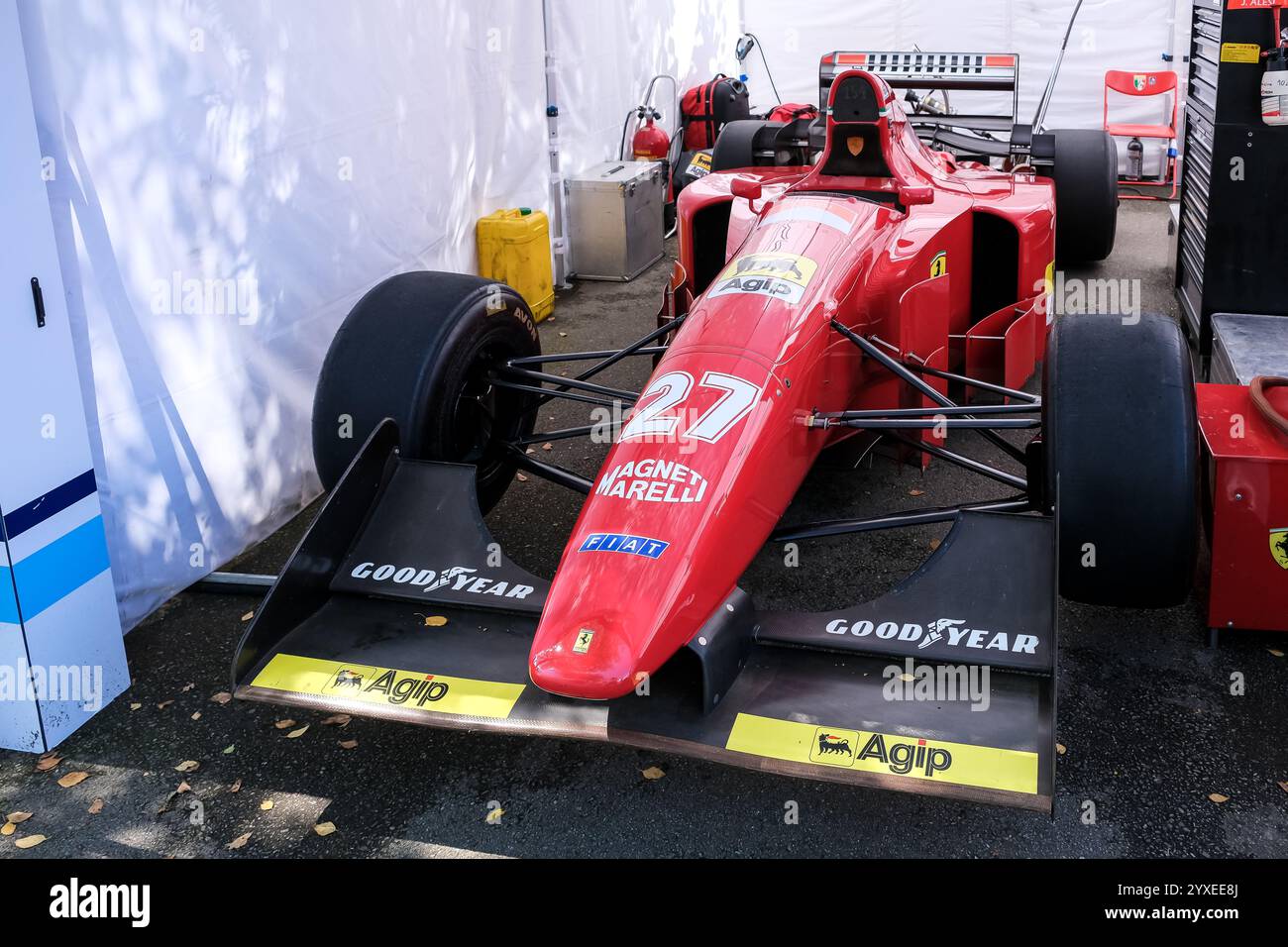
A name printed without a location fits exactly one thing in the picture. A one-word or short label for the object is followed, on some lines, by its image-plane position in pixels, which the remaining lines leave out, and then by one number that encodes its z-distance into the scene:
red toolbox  3.23
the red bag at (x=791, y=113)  7.86
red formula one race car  2.59
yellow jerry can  6.33
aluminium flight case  7.36
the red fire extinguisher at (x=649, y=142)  8.56
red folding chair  9.30
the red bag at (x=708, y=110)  9.35
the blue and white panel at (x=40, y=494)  2.94
